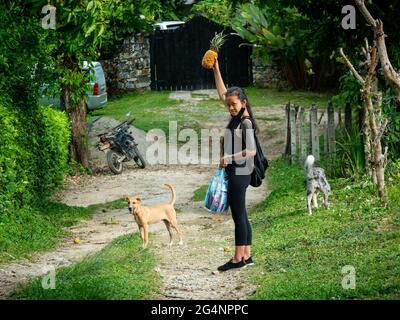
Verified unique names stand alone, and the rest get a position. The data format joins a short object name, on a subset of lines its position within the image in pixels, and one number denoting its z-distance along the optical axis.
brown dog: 11.13
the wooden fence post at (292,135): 19.19
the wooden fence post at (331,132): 16.75
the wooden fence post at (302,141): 18.56
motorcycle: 20.09
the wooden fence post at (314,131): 17.59
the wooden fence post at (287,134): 19.80
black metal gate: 32.84
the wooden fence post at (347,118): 16.42
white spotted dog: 12.73
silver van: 25.78
